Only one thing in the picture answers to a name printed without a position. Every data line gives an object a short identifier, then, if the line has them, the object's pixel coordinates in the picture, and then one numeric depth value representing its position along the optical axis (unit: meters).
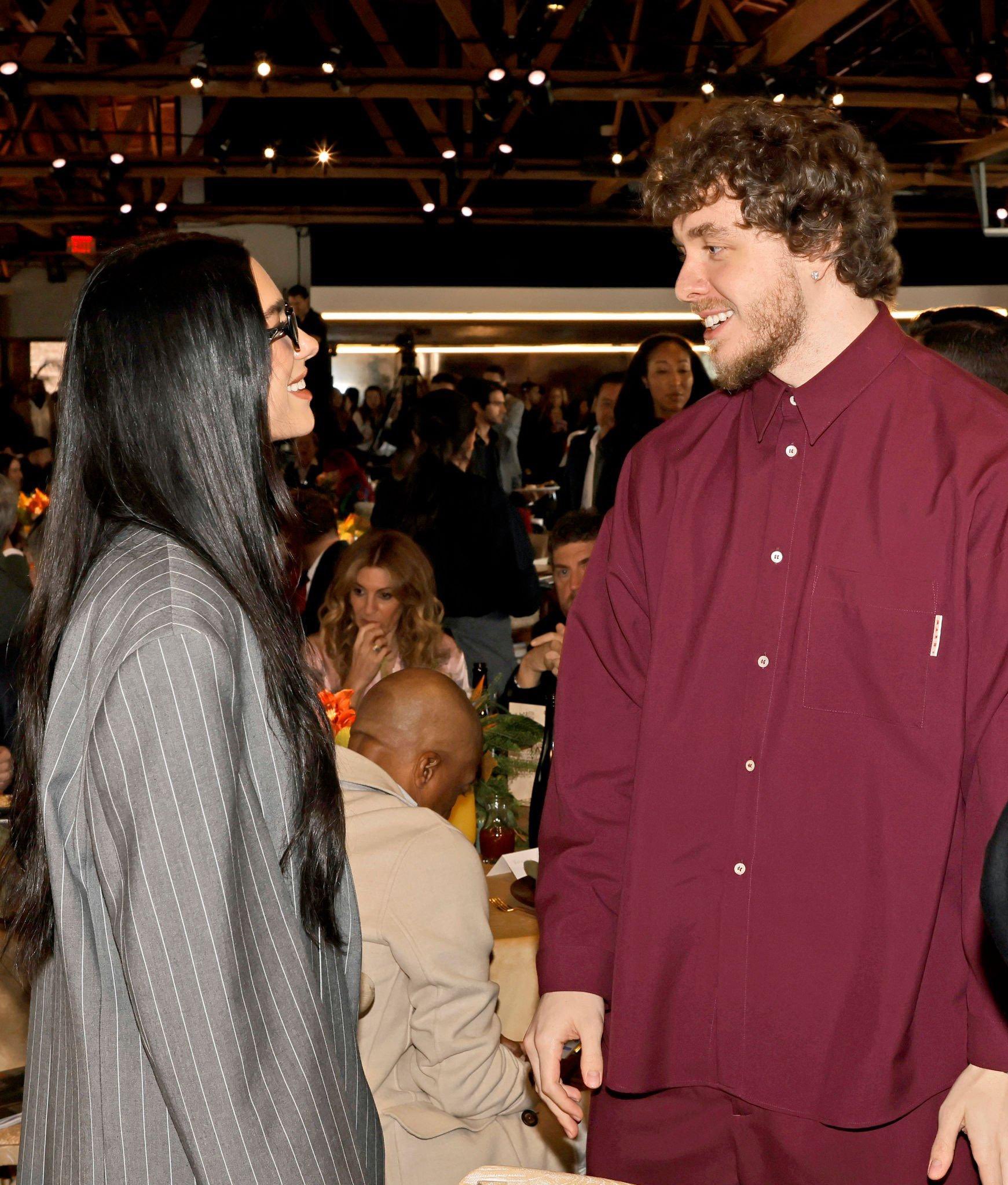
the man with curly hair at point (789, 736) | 1.41
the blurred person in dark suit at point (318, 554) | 4.60
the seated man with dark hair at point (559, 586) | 3.57
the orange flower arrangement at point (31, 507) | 5.84
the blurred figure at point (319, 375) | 8.66
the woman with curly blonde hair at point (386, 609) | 3.70
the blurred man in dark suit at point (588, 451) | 5.97
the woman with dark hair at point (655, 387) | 4.72
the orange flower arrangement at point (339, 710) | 2.34
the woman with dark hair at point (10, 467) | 8.19
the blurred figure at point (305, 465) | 5.73
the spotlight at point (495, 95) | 8.24
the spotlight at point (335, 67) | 8.66
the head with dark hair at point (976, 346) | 2.68
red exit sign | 13.05
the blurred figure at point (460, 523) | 4.93
